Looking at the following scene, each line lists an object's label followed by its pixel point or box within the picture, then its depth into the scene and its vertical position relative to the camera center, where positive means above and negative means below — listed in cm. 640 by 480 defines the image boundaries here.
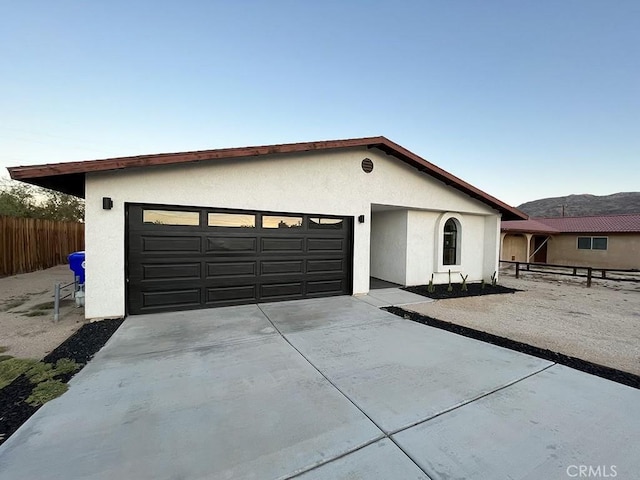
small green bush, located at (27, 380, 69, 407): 265 -175
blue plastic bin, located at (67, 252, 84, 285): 630 -85
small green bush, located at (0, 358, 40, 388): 310 -179
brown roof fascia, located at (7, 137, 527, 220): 459 +149
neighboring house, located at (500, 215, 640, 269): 1675 -52
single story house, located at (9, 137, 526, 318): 535 +33
